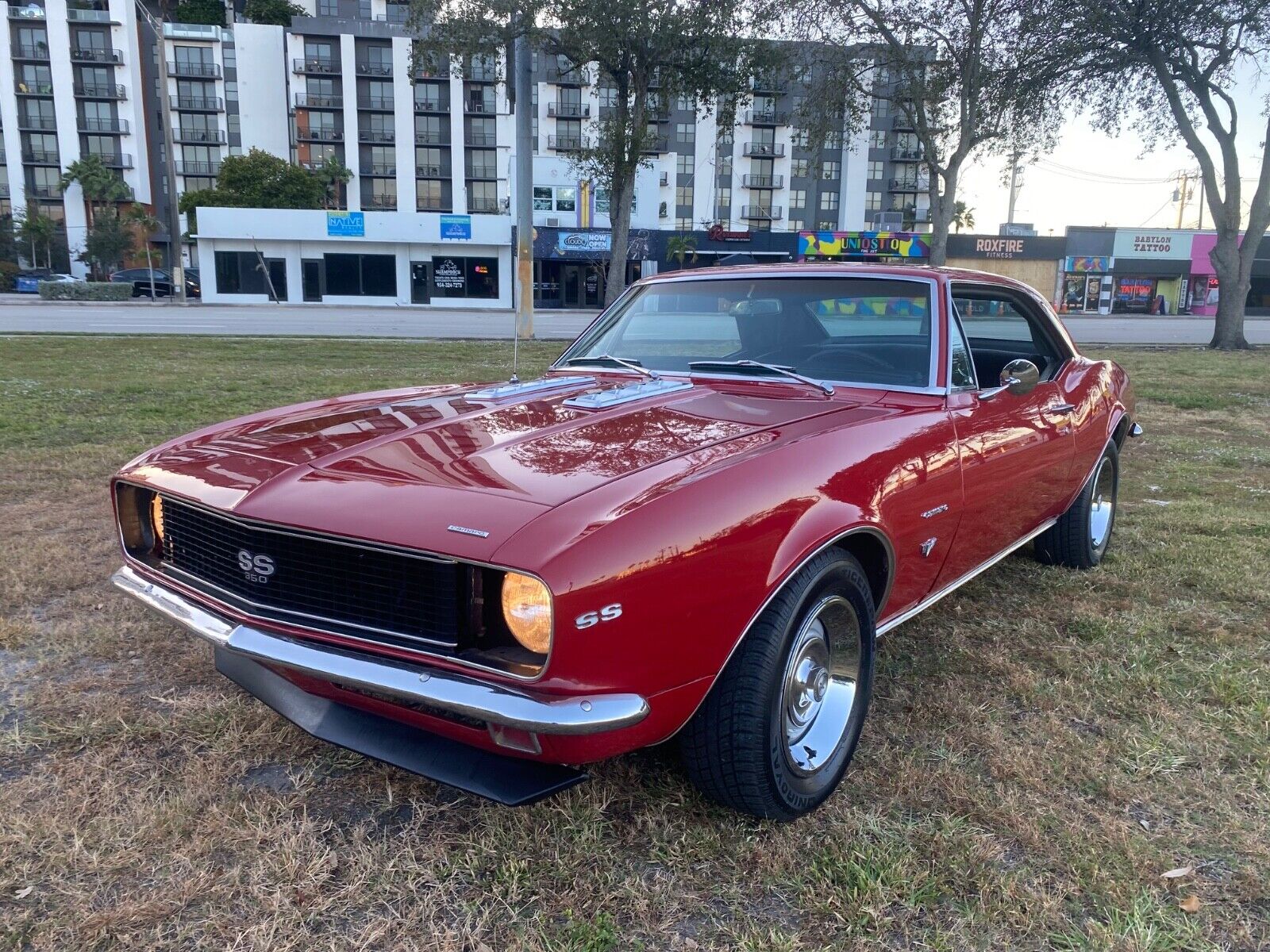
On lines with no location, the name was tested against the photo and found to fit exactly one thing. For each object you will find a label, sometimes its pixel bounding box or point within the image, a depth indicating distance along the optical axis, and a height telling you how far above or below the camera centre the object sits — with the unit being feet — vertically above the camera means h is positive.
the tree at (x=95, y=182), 211.20 +19.82
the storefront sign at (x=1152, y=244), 168.76 +8.76
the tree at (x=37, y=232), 196.34 +7.59
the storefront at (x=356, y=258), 140.77 +2.77
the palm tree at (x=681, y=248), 152.46 +5.67
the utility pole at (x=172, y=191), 117.91 +10.23
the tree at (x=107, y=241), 194.49 +6.05
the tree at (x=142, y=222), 203.41 +10.68
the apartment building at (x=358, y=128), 204.74 +33.88
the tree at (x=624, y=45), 56.34 +14.68
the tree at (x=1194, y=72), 53.93 +13.52
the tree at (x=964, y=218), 215.92 +16.55
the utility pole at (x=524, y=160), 53.21 +7.01
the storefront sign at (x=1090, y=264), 168.86 +5.03
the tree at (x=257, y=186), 184.85 +17.30
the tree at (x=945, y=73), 58.29 +14.24
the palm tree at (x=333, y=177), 197.06 +20.87
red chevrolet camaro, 6.25 -2.04
